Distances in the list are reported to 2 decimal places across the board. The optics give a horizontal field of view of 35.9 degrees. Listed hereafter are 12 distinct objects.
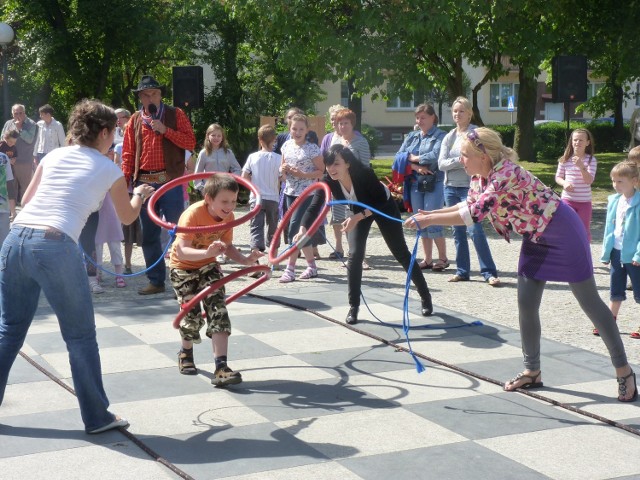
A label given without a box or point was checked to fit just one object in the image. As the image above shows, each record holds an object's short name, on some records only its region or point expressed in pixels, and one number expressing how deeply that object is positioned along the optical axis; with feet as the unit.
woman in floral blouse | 20.83
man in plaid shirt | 34.47
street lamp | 74.13
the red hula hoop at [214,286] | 21.14
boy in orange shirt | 22.25
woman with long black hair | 28.89
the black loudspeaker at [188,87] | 59.62
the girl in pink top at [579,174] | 37.73
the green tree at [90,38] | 93.71
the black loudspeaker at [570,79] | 62.49
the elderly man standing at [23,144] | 61.57
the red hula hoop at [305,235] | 21.59
